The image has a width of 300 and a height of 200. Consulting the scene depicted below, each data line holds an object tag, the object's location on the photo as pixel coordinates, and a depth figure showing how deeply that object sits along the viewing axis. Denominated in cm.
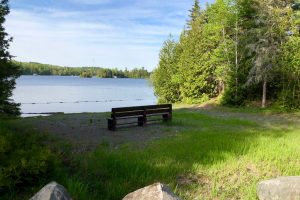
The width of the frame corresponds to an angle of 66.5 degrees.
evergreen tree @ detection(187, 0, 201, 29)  3038
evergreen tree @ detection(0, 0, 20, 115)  1053
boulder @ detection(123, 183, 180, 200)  311
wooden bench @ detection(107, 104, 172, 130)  940
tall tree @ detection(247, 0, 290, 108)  1621
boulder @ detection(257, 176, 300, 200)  389
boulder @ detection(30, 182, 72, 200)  304
